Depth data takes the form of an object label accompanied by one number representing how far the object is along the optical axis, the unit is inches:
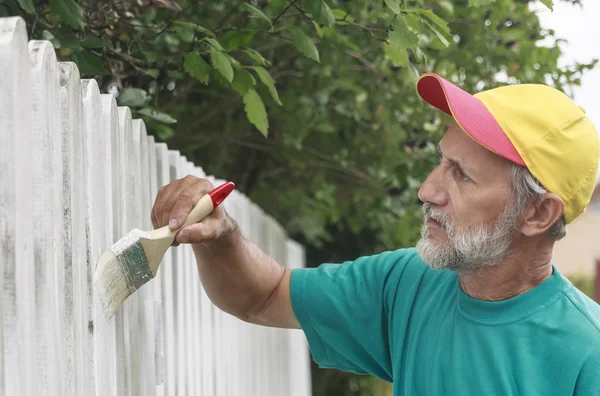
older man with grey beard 81.8
